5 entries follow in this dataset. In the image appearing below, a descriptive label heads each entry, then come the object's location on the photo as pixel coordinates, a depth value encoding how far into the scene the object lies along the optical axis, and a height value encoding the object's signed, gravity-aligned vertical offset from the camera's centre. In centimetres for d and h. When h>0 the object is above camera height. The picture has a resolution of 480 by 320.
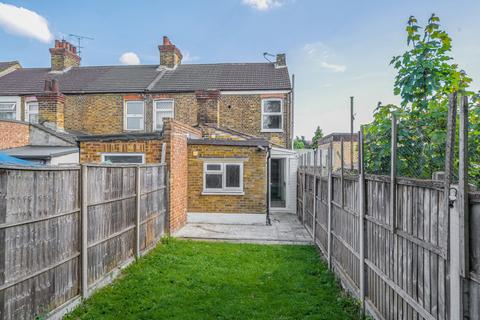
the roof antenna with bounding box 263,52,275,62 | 1992 +647
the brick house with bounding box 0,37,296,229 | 1083 +241
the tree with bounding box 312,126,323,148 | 4001 +371
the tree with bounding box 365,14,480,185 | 375 +80
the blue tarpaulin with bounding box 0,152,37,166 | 647 +7
